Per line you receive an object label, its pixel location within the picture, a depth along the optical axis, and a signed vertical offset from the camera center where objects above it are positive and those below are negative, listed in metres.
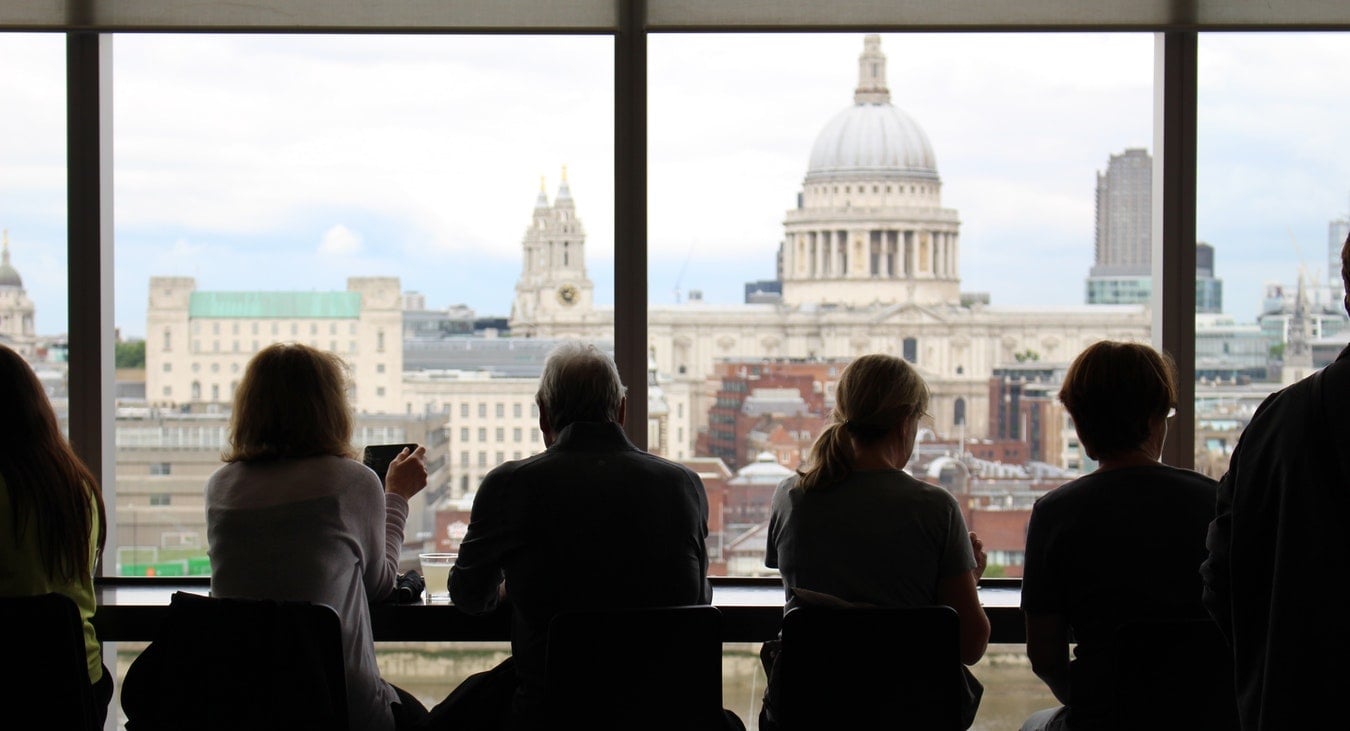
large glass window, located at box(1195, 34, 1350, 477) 2.69 +0.43
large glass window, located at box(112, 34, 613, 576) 2.94 +0.66
